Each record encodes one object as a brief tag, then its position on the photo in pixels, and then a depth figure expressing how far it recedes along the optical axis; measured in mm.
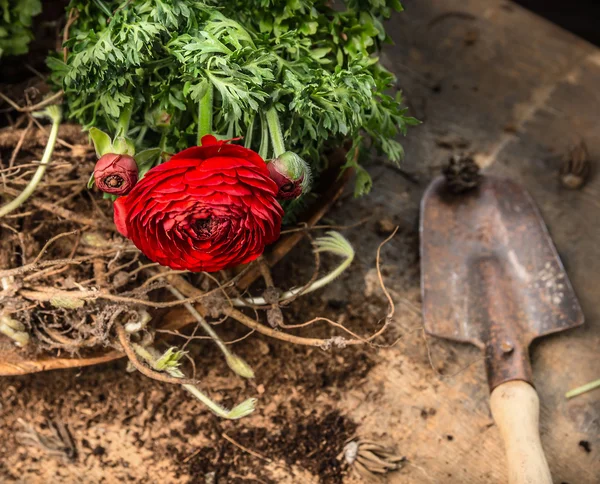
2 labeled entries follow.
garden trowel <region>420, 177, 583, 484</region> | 660
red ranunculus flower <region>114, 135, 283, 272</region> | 553
